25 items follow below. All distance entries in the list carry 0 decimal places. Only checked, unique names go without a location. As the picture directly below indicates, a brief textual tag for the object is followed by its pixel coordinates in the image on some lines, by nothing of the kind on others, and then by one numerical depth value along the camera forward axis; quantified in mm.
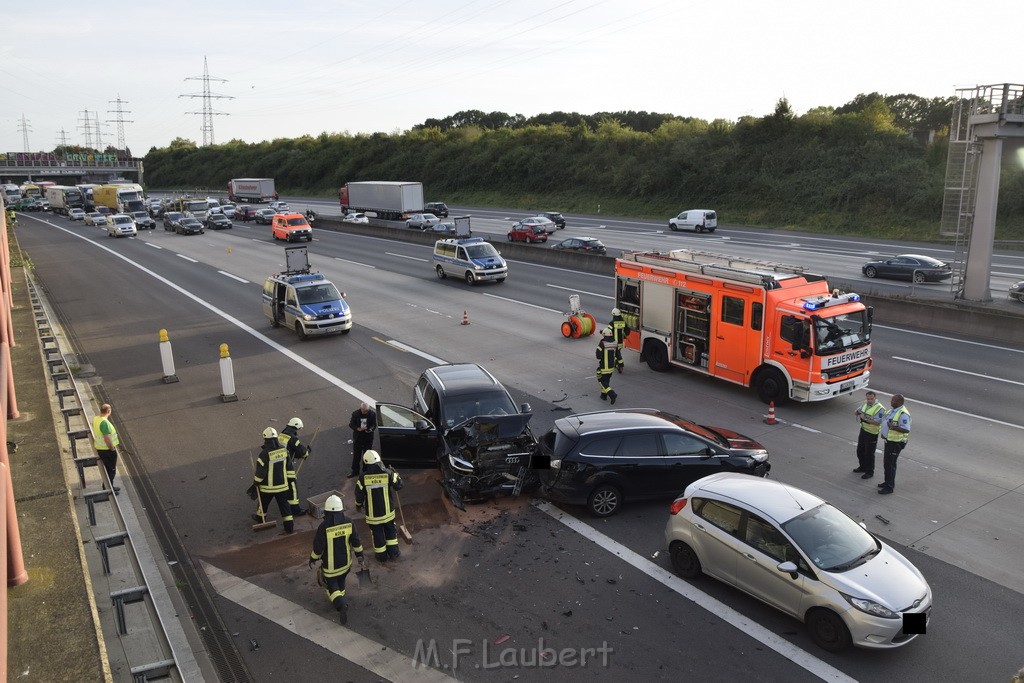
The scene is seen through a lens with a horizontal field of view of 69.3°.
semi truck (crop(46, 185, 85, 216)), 80312
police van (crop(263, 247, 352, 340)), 22125
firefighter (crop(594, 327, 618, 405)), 15898
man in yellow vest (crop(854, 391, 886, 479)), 11758
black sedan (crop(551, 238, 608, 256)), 39125
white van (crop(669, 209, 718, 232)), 51156
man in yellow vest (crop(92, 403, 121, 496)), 11539
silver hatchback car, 7613
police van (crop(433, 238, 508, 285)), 31766
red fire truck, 14859
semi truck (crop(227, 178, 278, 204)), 88250
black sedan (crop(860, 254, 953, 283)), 31469
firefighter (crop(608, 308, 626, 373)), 17547
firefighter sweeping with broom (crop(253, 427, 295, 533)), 10414
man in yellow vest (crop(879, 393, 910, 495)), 11234
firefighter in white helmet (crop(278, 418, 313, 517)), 10992
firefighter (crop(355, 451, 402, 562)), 9438
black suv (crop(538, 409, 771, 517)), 10883
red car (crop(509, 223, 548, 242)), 45906
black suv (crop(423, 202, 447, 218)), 67750
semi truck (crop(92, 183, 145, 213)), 70812
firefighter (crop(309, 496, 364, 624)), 8391
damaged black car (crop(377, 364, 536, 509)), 11258
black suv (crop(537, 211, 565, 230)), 55625
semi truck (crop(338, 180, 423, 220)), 62438
